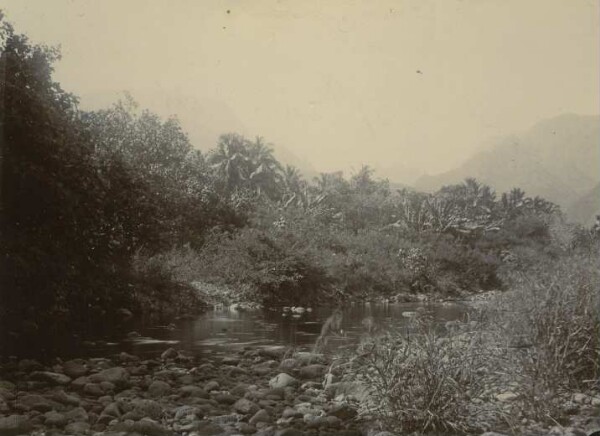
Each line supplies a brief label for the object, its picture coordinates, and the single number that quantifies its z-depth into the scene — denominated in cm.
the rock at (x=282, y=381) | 754
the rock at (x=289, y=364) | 879
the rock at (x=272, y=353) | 977
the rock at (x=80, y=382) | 715
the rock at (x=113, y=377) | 736
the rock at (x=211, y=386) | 733
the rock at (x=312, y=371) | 822
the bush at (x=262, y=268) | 2080
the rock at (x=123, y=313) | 1390
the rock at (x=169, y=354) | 916
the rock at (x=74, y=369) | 776
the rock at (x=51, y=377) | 732
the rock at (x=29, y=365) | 792
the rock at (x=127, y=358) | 889
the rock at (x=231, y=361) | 915
